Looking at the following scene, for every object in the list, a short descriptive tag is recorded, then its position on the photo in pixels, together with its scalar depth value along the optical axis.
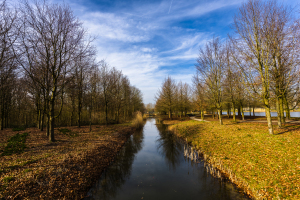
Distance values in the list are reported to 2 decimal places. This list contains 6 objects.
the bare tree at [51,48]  10.75
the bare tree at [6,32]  8.80
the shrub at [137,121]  26.96
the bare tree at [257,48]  10.24
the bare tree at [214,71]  17.66
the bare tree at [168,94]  34.30
